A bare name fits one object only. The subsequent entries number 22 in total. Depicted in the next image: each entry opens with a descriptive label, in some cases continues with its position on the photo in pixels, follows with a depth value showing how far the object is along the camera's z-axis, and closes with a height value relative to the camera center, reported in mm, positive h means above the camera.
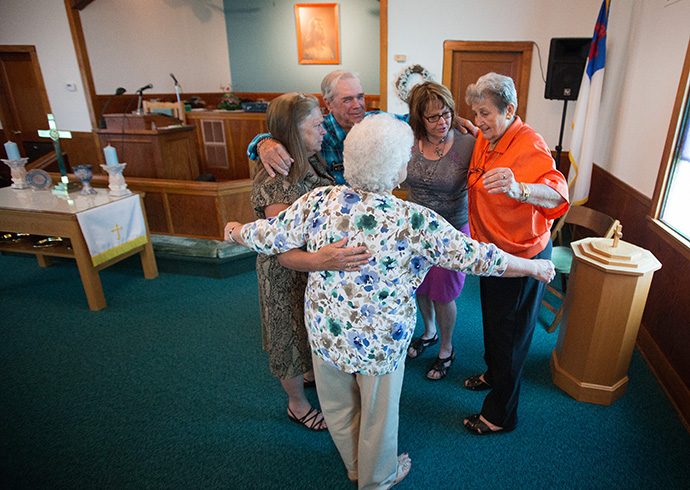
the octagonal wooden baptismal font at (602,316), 1931 -1082
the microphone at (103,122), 4689 -278
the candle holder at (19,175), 3608 -636
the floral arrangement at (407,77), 5126 +124
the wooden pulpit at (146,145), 4320 -507
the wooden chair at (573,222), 2697 -931
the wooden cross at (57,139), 3320 -331
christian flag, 3934 -320
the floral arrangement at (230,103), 6887 -162
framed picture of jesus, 8094 +1081
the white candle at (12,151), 3421 -417
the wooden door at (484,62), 4906 +271
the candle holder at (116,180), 3391 -658
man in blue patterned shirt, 2014 -104
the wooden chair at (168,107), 6574 -186
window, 2295 -540
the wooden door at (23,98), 6836 +3
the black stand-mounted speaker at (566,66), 4176 +171
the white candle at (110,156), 3371 -464
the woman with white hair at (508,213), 1496 -478
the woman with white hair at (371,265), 1198 -516
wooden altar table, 3006 -868
